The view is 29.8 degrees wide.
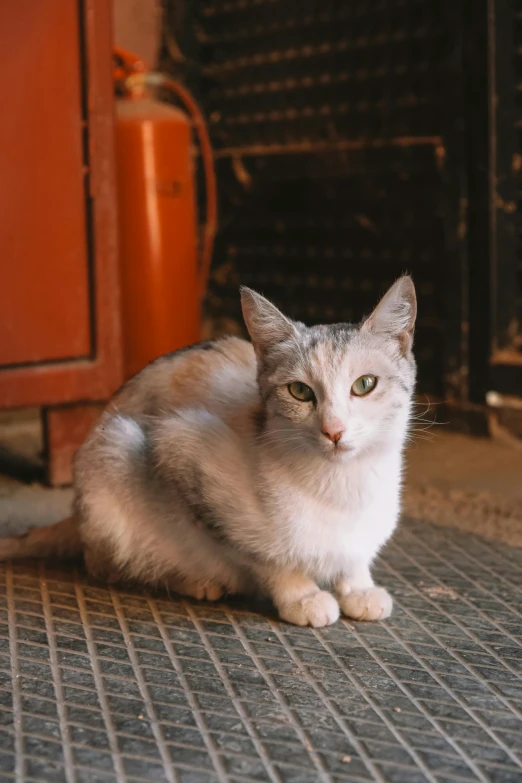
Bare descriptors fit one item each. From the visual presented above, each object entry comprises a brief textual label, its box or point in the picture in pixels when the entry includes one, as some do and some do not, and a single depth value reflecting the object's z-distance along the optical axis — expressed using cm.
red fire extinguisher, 307
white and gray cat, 154
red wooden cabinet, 236
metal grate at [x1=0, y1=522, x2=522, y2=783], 121
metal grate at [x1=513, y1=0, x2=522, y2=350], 276
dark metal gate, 290
